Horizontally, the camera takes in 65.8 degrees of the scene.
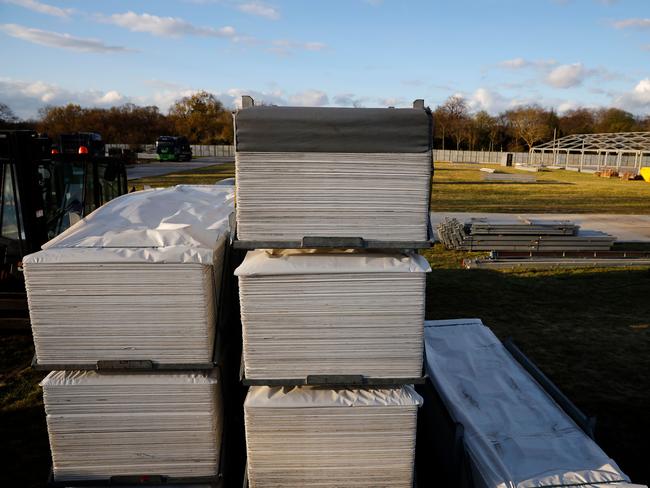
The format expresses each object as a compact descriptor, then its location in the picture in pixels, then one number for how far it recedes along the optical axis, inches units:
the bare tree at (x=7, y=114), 2119.8
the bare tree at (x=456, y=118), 2748.5
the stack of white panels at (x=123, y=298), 123.8
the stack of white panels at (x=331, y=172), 118.3
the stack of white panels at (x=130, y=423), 128.6
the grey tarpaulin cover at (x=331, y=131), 117.8
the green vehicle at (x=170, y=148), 1879.9
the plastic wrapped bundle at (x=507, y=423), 135.6
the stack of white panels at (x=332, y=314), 120.8
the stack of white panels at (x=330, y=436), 124.2
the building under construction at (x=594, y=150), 1521.9
